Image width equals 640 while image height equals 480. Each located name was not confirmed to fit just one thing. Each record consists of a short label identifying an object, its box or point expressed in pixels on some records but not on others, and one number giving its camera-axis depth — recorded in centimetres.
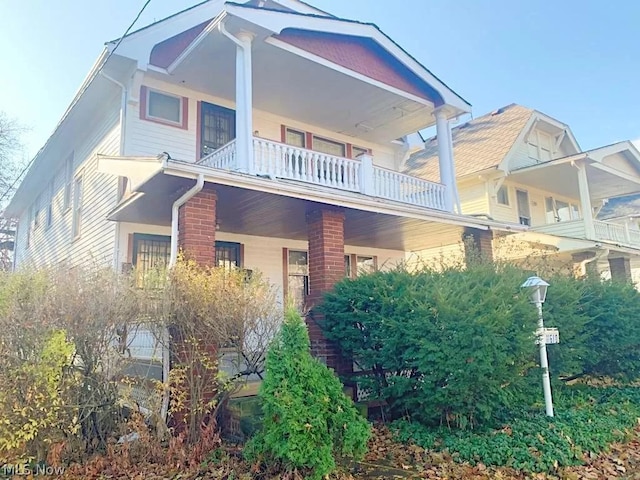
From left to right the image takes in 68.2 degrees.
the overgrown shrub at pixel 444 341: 586
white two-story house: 791
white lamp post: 671
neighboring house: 1650
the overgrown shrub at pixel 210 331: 571
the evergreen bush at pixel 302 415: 454
